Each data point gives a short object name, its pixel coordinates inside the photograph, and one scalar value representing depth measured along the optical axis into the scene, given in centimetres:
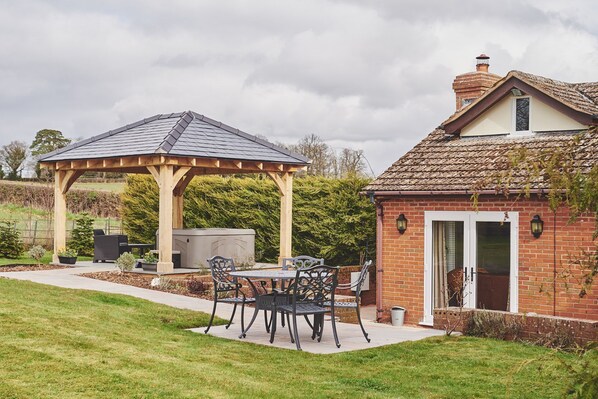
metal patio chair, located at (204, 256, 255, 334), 1263
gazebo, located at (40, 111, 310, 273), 1942
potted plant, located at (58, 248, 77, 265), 2223
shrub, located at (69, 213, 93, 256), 2617
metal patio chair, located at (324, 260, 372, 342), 1213
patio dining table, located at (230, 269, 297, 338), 1208
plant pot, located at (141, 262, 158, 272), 1966
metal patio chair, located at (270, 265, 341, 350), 1160
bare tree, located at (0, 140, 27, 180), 5250
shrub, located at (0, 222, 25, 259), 2445
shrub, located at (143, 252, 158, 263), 1970
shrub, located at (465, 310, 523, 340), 1247
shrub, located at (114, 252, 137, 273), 1978
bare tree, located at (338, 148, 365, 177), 3612
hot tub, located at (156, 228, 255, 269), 2077
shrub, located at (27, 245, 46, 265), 2247
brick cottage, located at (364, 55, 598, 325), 1384
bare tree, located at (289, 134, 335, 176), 3931
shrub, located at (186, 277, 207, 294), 1769
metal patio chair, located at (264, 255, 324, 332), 1298
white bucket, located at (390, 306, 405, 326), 1509
